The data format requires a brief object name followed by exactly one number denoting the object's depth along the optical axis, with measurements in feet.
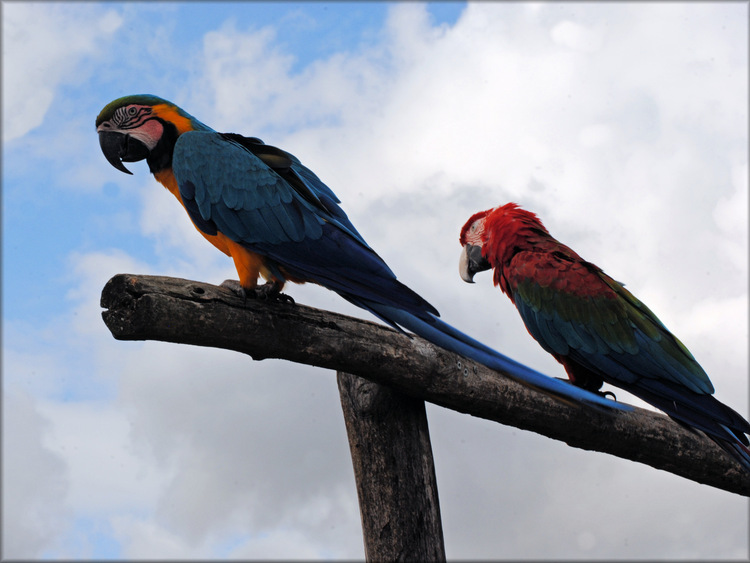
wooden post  15.48
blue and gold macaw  14.93
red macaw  15.66
